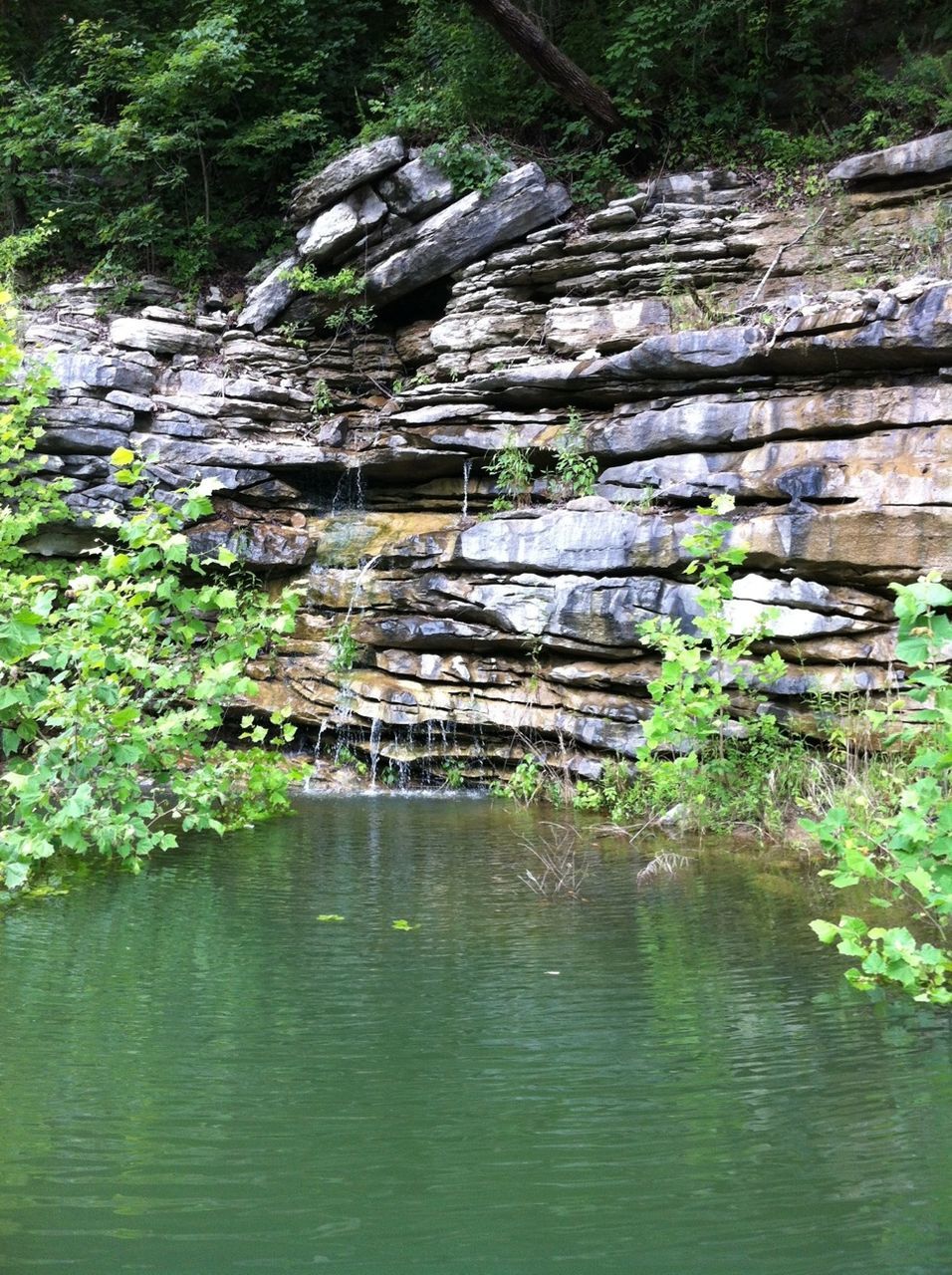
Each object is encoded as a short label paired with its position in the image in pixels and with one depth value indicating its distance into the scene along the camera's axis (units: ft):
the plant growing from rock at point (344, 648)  37.58
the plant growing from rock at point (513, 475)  36.78
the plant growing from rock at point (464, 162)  42.22
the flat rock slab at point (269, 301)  45.62
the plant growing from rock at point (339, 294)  43.96
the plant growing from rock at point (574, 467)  35.35
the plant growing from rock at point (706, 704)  23.20
